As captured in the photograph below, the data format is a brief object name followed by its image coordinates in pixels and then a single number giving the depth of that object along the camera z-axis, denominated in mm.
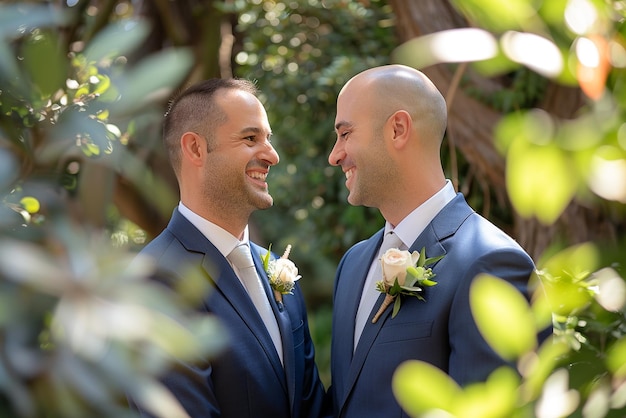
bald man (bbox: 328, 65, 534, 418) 2219
